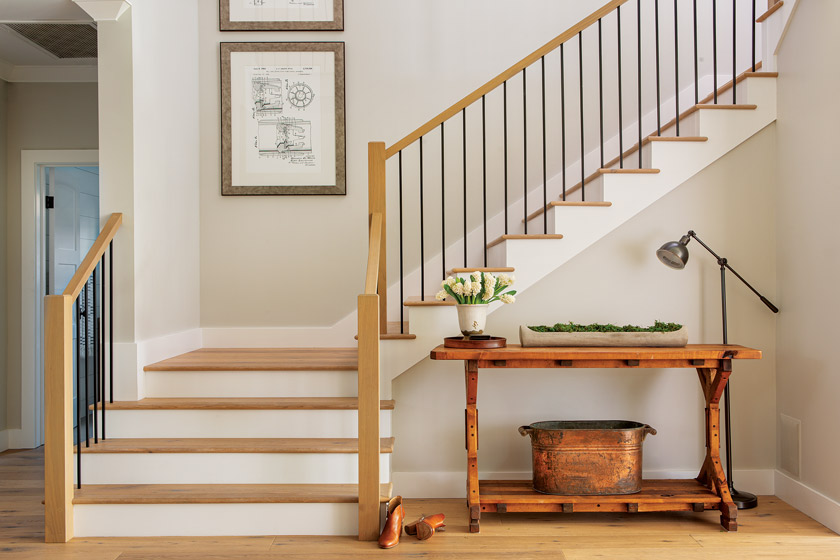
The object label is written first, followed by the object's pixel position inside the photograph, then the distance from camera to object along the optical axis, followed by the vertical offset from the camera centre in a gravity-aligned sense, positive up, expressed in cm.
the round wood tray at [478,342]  306 -32
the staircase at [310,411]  287 -65
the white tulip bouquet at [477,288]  314 -7
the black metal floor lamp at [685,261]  327 +4
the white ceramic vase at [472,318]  312 -21
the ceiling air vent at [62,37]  397 +146
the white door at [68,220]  490 +44
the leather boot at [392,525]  276 -105
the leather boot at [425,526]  289 -110
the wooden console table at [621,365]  299 -72
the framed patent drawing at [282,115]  449 +106
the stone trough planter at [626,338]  312 -31
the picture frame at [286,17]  450 +172
